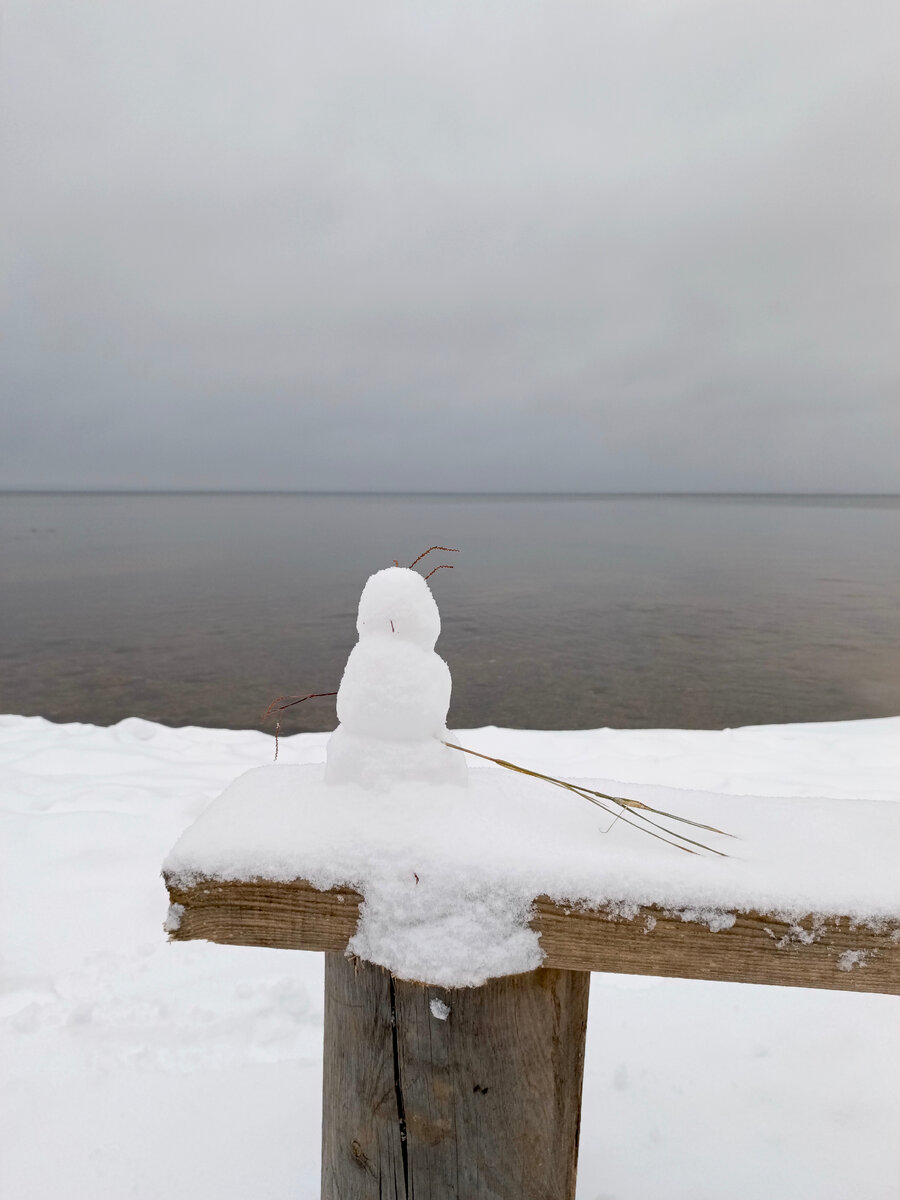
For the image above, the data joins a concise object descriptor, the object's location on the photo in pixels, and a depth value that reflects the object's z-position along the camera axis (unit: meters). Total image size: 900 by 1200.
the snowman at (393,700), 0.46
